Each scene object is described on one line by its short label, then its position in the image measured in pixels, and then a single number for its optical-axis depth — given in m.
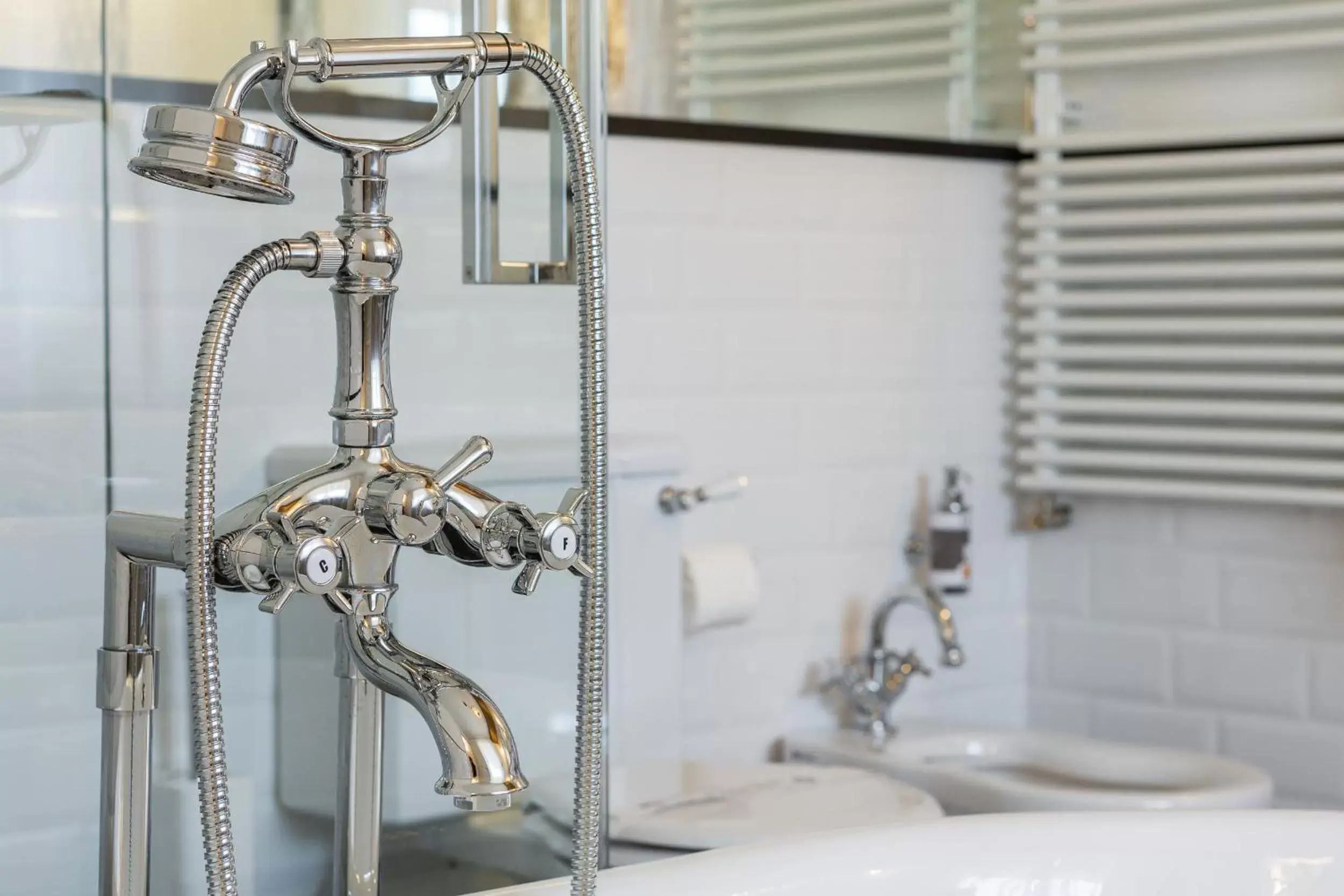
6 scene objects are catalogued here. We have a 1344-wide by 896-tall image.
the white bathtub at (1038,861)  1.94
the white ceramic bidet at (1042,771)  2.62
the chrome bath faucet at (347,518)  1.67
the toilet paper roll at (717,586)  2.67
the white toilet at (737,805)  2.36
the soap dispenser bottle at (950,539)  3.01
